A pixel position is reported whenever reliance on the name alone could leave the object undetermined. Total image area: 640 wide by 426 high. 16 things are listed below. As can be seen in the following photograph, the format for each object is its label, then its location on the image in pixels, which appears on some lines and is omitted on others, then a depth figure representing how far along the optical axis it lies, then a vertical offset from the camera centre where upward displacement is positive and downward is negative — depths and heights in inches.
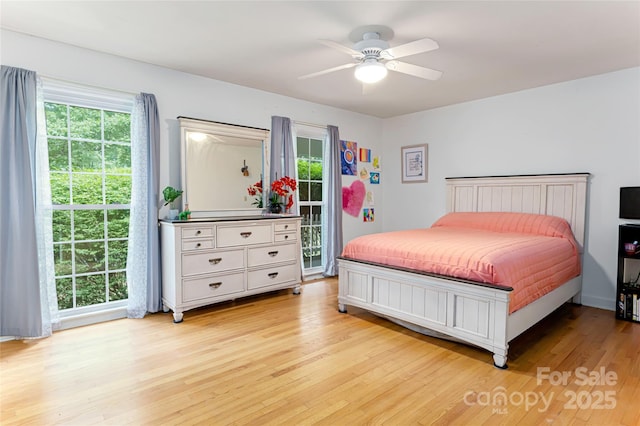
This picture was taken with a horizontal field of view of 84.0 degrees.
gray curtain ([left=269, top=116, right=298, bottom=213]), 174.1 +23.3
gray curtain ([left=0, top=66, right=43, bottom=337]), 107.6 -3.2
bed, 99.3 -27.7
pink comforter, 102.2 -17.8
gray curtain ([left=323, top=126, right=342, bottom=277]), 198.8 -2.0
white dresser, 131.5 -25.2
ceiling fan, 104.7 +43.7
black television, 133.4 -1.8
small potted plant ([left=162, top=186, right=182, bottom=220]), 137.8 +0.6
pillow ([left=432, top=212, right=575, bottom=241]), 147.9 -11.5
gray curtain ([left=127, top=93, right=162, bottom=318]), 133.9 -5.0
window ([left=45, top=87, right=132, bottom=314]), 125.8 +0.5
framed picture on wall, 210.1 +20.9
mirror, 147.5 +14.2
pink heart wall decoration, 212.4 -0.4
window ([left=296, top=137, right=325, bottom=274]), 195.9 -0.9
